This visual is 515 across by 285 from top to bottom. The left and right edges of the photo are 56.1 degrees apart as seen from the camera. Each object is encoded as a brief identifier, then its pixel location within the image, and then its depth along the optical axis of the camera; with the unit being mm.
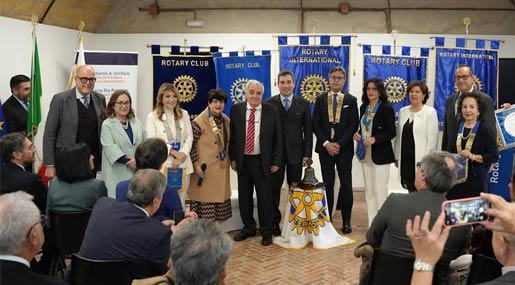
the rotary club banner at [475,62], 6992
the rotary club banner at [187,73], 7078
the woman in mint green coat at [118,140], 4211
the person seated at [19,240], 1645
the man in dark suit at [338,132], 5078
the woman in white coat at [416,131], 4789
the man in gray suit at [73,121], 4340
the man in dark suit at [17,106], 5117
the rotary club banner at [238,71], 6824
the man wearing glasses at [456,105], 4527
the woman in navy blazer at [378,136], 4922
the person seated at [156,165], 2934
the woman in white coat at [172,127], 4641
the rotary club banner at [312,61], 6816
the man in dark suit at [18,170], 3125
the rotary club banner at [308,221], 4590
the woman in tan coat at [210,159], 4875
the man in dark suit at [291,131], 4918
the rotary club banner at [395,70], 6907
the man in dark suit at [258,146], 4715
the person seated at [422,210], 2473
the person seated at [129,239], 2279
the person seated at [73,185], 3096
